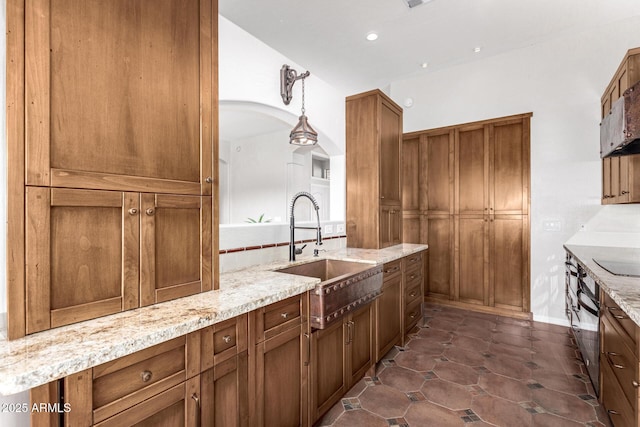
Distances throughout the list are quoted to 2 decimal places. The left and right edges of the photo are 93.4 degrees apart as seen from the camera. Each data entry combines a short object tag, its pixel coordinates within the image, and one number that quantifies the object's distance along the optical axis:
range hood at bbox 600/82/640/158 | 1.45
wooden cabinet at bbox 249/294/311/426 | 1.31
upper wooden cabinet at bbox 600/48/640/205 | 2.24
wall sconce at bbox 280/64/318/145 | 2.40
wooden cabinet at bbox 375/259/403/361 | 2.39
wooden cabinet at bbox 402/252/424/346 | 2.82
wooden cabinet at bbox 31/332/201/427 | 0.79
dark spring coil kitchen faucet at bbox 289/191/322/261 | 2.29
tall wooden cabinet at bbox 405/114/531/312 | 3.53
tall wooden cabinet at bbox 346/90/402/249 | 3.00
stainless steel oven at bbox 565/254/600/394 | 1.92
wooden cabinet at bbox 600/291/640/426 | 1.29
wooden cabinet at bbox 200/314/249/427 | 1.10
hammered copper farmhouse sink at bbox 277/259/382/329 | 1.62
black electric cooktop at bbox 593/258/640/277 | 1.83
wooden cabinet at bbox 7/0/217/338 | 0.91
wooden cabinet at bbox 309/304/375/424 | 1.69
